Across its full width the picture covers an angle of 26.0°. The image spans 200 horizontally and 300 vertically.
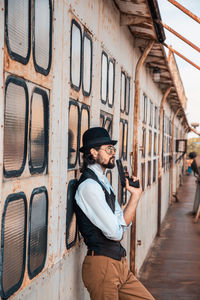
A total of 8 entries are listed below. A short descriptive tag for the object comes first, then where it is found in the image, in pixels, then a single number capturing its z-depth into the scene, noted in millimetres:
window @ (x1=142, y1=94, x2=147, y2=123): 7162
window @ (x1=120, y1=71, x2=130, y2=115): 4934
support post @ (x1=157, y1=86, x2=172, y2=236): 9812
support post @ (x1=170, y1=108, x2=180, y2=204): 15898
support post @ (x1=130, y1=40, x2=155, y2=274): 5480
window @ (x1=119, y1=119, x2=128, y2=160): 4929
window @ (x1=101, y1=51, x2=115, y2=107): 3809
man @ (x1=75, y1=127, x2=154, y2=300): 2549
